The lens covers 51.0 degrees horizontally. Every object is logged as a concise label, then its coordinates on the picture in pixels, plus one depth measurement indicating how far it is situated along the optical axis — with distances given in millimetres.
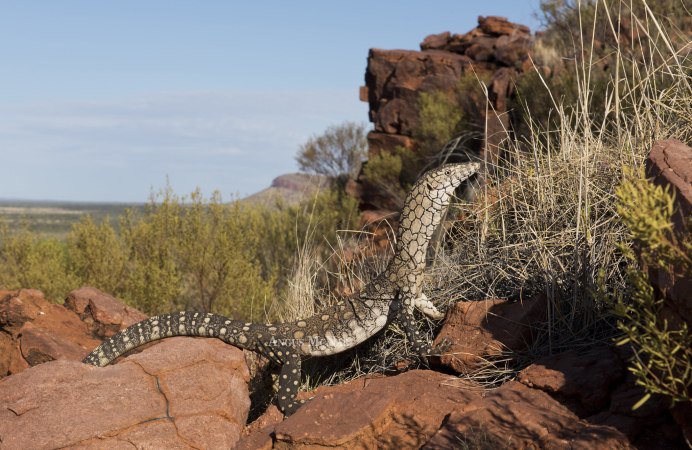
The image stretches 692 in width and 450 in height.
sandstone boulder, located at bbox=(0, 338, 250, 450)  4816
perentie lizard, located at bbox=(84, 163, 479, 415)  6066
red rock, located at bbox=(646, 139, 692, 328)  3852
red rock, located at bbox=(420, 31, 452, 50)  23641
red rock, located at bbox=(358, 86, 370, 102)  23094
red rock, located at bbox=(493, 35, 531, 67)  20531
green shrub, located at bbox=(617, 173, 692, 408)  3363
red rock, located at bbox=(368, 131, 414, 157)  20255
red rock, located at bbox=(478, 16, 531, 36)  23547
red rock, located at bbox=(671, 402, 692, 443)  3959
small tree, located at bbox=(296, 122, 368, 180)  25703
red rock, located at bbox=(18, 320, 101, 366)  6453
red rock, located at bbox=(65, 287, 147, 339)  7484
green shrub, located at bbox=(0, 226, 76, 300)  12109
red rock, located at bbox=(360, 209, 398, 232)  15231
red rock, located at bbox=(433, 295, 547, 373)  5484
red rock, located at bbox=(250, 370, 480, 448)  4637
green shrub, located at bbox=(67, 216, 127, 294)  12156
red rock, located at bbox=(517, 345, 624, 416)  4527
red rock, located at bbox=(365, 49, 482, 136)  20641
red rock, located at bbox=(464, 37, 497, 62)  21609
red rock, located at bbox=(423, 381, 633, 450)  4133
